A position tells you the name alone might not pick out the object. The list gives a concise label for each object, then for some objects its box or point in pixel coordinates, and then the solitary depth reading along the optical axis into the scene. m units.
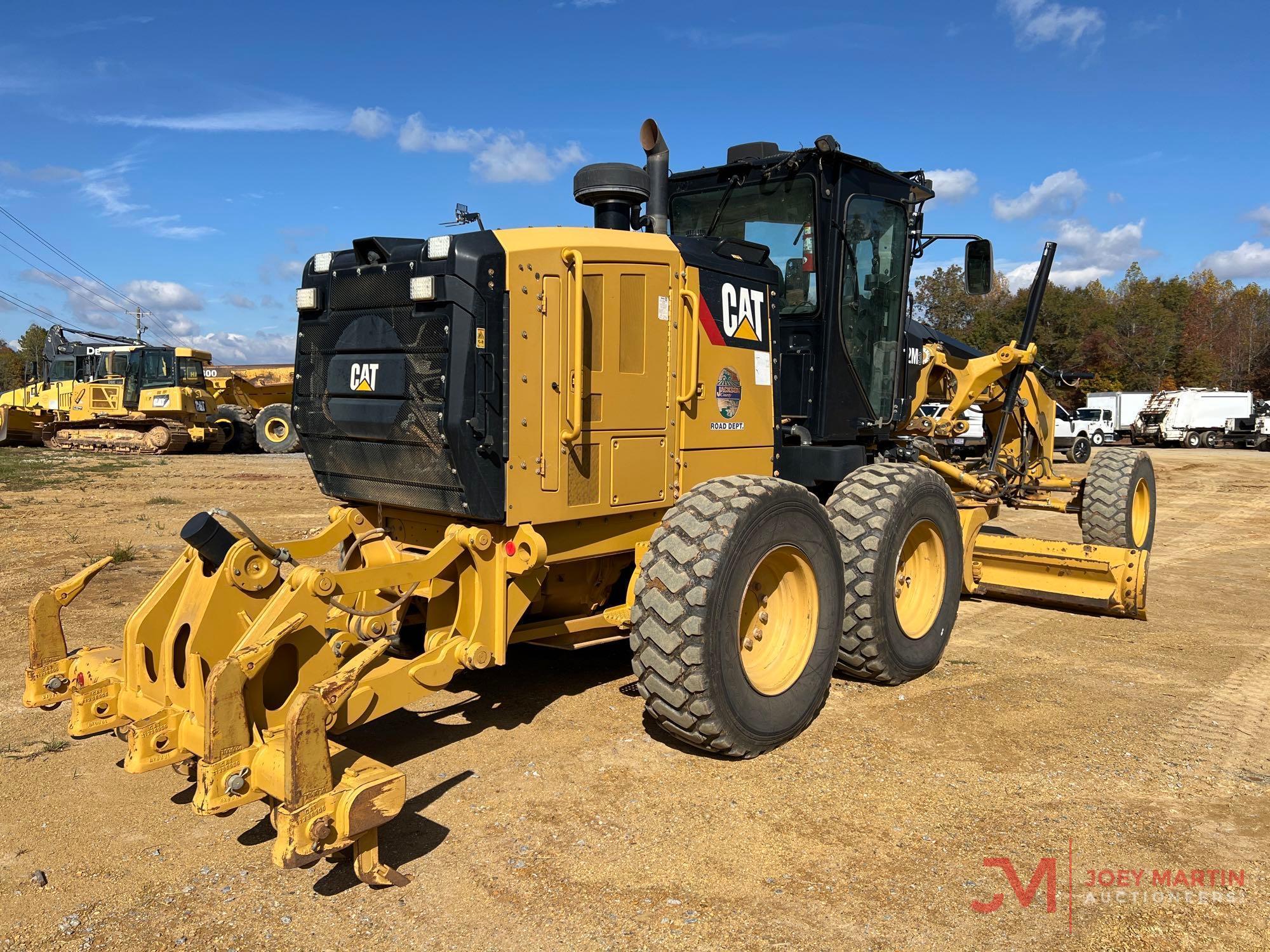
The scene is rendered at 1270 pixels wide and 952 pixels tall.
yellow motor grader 3.75
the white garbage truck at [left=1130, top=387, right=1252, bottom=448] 37.91
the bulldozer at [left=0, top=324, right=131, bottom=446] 27.27
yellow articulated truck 27.80
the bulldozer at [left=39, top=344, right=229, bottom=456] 26.45
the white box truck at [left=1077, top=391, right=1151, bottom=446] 39.47
